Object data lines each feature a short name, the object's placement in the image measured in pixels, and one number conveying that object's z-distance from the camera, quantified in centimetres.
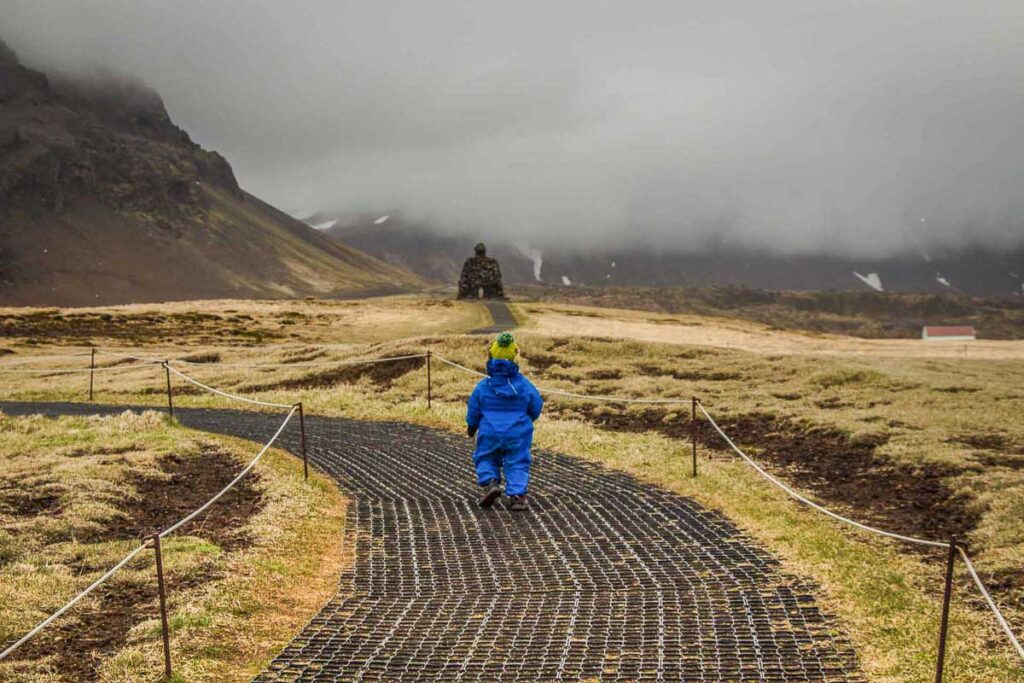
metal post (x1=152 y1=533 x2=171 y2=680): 784
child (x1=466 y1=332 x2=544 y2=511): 1395
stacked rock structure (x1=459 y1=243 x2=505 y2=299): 9106
